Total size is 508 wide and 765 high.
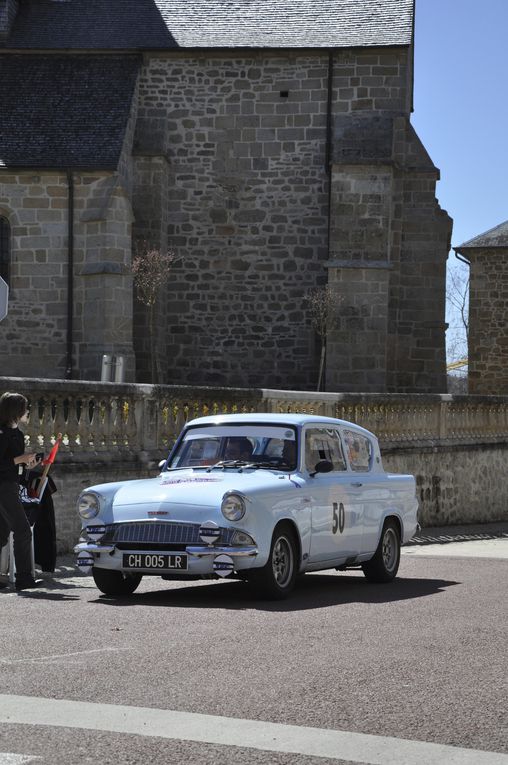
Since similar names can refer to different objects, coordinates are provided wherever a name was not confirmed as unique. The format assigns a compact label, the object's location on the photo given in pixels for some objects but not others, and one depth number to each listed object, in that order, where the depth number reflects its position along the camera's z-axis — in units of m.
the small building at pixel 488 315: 41.44
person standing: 10.99
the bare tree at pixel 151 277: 29.42
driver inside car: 11.34
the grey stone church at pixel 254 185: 29.67
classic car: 10.10
